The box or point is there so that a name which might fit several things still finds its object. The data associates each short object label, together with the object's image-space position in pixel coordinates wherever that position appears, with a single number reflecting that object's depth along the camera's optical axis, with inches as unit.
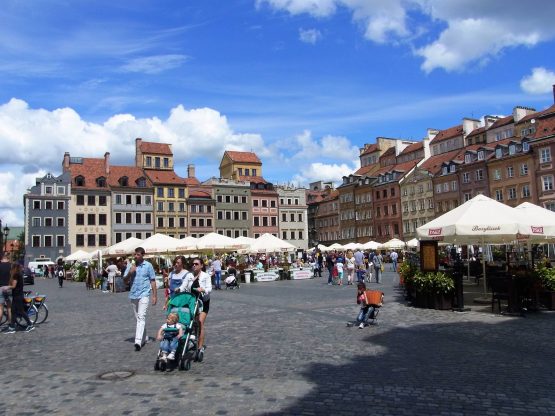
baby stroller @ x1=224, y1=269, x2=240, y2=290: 1076.6
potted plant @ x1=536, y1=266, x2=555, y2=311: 550.6
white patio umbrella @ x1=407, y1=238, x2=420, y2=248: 1748.9
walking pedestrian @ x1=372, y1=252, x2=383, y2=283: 1106.6
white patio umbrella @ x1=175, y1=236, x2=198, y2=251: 1243.2
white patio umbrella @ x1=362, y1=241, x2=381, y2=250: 1870.7
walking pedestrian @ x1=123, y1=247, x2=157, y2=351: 403.5
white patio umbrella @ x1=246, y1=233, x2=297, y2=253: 1289.4
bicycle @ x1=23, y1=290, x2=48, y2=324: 573.0
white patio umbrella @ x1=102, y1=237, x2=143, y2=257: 1344.7
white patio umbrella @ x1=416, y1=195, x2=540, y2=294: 576.7
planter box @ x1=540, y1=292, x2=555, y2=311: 549.6
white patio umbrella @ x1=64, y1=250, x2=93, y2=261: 1824.6
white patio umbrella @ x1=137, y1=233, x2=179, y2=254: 1221.1
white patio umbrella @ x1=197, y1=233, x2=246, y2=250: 1229.1
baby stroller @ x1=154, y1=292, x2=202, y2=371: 326.3
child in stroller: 323.0
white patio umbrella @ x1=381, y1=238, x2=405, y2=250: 1862.7
